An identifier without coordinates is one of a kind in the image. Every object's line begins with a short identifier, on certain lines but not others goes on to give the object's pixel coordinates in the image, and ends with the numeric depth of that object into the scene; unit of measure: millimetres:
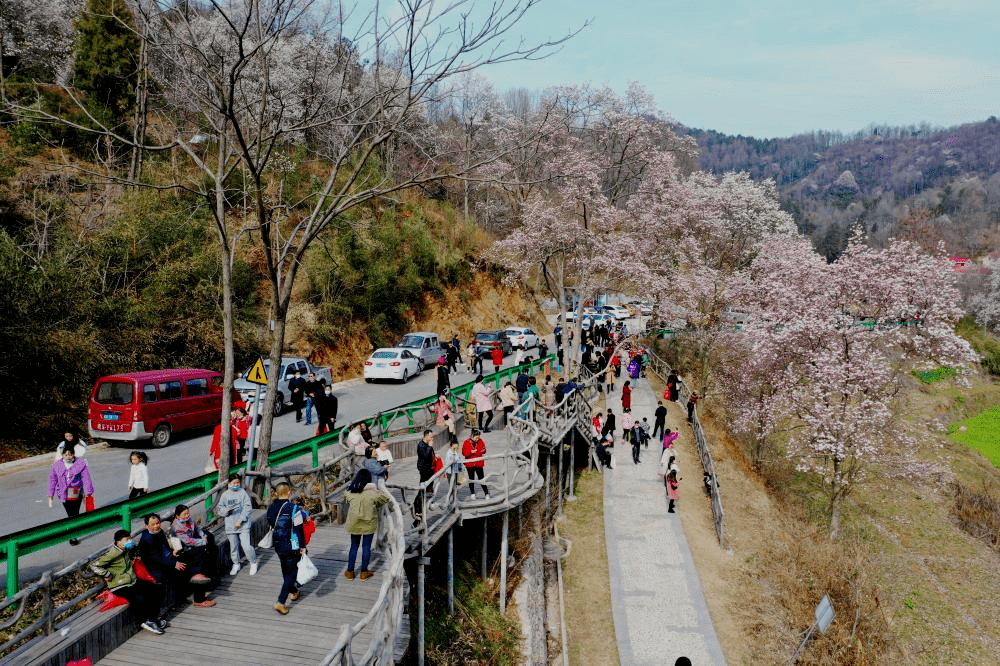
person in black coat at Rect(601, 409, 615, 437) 24297
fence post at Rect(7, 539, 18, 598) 8211
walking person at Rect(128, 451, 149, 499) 11438
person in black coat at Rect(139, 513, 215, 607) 8219
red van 17156
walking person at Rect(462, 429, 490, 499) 14102
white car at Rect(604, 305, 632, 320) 63019
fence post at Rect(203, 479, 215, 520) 11002
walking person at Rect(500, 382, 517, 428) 19766
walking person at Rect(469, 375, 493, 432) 19109
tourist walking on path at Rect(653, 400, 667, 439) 25662
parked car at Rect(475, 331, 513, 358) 34500
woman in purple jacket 10555
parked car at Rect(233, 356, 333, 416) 21308
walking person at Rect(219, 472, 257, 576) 9484
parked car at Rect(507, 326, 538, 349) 39469
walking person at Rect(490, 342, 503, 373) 29308
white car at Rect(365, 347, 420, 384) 29656
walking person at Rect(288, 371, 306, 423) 21677
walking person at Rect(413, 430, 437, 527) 12523
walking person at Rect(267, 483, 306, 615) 8625
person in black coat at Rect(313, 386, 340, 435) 17391
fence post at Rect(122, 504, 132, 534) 9773
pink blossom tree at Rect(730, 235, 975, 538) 22141
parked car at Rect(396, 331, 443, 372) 33031
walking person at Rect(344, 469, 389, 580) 9477
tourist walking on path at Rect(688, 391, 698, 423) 28658
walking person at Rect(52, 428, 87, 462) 10531
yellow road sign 12168
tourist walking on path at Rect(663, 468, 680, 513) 20547
